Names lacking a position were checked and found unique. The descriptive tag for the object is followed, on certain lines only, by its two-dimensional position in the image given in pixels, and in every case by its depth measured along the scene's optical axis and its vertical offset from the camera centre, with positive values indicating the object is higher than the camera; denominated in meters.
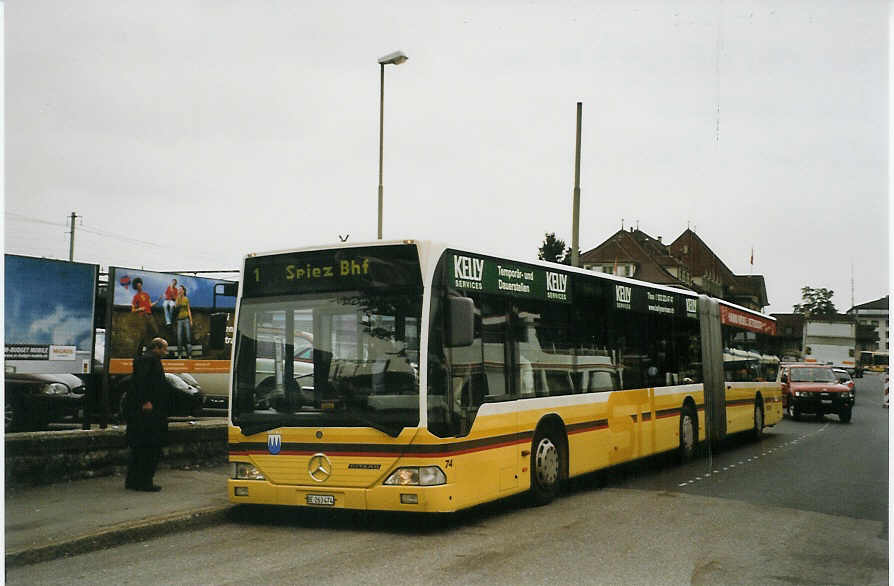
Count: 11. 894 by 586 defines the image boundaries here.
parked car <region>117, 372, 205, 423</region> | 19.22 -0.53
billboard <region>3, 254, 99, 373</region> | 11.30 +0.59
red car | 29.67 -0.53
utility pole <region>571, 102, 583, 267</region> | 20.38 +3.30
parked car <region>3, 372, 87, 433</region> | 14.04 -0.52
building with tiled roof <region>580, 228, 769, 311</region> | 84.63 +11.20
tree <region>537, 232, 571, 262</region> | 73.26 +9.32
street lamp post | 18.16 +5.81
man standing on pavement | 11.03 -0.58
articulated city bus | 9.02 -0.10
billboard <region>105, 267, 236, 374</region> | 15.96 +0.94
